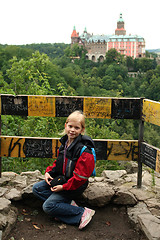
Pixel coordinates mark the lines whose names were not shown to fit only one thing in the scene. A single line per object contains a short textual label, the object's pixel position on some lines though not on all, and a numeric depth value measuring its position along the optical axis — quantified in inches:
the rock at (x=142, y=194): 117.0
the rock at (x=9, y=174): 138.2
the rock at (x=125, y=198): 114.2
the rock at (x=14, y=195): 114.6
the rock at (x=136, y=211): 104.1
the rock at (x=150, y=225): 86.7
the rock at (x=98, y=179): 135.9
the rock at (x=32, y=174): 141.9
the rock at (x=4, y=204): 102.3
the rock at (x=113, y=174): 138.3
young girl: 101.6
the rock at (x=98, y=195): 114.9
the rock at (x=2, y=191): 116.4
